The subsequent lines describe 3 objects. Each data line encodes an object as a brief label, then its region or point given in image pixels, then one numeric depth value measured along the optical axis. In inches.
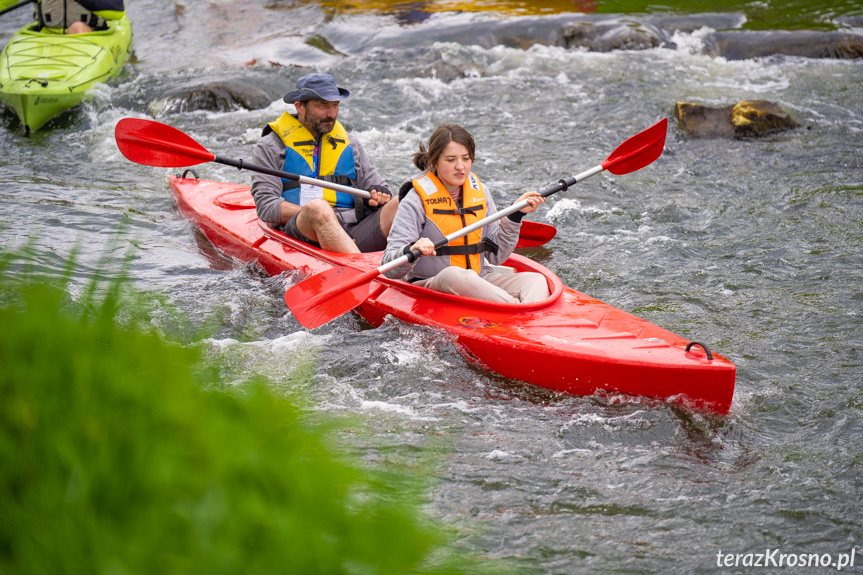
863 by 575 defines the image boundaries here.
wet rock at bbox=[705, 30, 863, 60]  761.6
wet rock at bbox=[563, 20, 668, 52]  791.1
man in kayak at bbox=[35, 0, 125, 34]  671.8
